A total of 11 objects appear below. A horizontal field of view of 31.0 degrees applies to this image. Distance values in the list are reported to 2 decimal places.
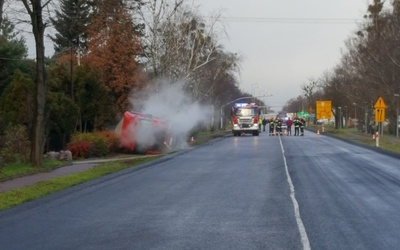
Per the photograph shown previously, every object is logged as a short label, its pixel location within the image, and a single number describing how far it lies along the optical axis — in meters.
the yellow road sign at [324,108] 87.62
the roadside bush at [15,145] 26.97
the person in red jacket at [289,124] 75.56
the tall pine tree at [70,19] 30.70
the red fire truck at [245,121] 70.56
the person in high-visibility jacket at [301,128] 71.04
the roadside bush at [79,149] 34.59
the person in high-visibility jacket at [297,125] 70.44
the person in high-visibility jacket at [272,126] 73.71
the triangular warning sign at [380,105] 46.28
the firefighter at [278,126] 74.50
